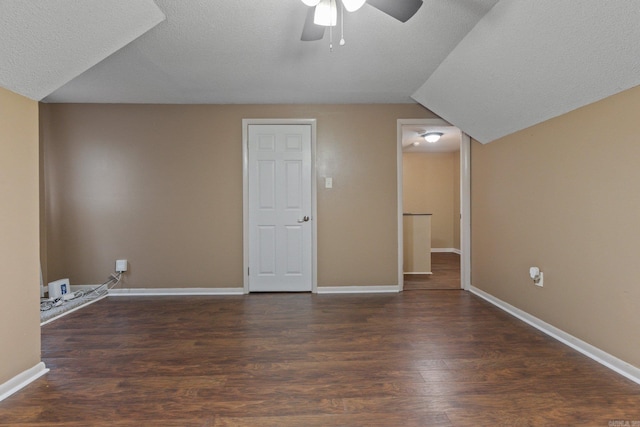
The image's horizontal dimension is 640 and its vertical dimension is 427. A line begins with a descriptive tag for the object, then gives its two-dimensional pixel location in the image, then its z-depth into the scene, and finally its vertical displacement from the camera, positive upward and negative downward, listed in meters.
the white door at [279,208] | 3.81 +0.02
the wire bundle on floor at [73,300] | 3.04 -0.95
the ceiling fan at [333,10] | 1.60 +1.04
